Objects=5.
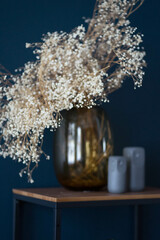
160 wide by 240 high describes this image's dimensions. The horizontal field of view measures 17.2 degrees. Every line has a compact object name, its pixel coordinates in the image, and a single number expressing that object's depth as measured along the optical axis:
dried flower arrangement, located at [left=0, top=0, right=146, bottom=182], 1.66
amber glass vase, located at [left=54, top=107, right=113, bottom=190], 1.68
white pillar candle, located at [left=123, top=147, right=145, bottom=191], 1.76
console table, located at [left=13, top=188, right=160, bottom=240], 1.55
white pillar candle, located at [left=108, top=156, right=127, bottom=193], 1.69
